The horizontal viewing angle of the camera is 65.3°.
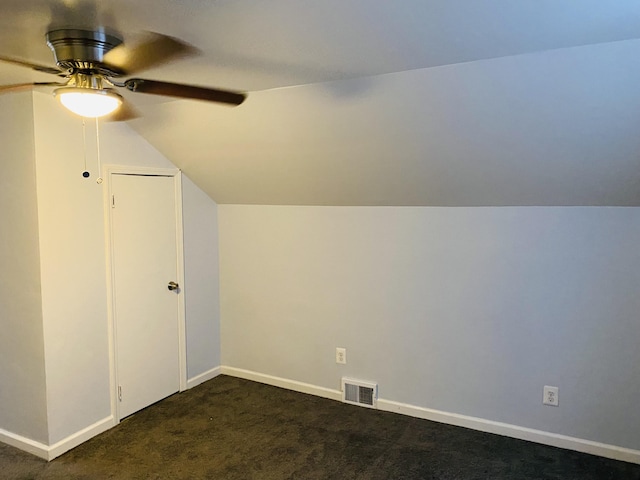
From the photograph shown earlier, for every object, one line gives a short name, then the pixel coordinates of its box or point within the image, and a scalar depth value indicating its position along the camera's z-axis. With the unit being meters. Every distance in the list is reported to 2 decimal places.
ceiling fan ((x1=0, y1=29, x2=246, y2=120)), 1.88
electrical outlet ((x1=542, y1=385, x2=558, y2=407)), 3.17
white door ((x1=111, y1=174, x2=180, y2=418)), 3.53
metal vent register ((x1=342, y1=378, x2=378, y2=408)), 3.77
